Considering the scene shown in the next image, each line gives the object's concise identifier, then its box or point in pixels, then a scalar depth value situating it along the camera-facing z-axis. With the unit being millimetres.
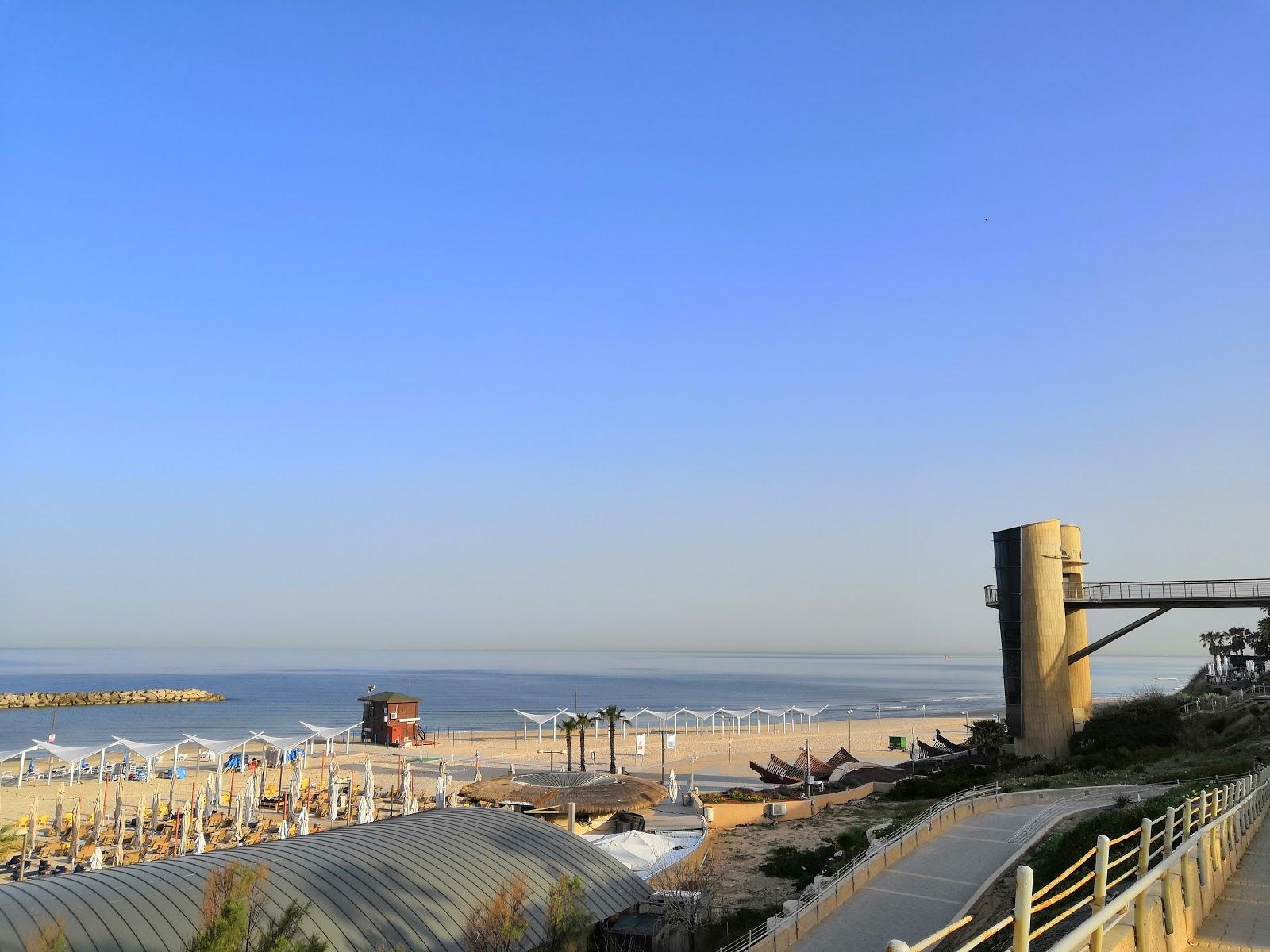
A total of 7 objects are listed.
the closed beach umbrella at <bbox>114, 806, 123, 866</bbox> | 25922
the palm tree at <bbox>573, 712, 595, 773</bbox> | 45625
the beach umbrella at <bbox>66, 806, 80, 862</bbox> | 28141
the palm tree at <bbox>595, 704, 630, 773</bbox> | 45969
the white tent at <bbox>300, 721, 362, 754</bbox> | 49259
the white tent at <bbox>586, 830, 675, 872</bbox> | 23984
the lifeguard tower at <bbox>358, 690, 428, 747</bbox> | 67312
